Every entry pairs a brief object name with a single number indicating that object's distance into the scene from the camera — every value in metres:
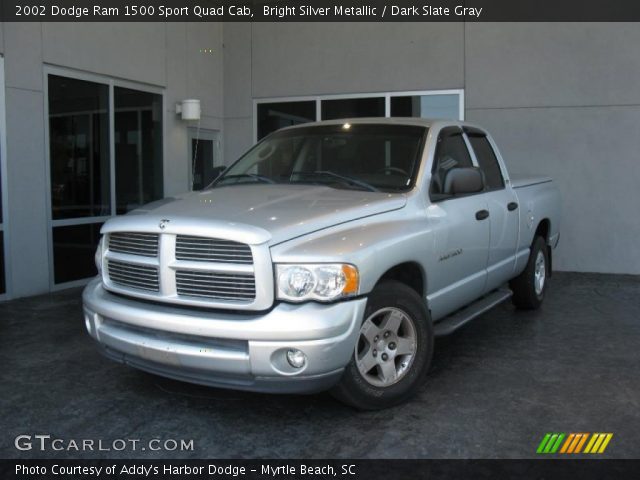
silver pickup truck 3.35
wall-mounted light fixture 9.77
